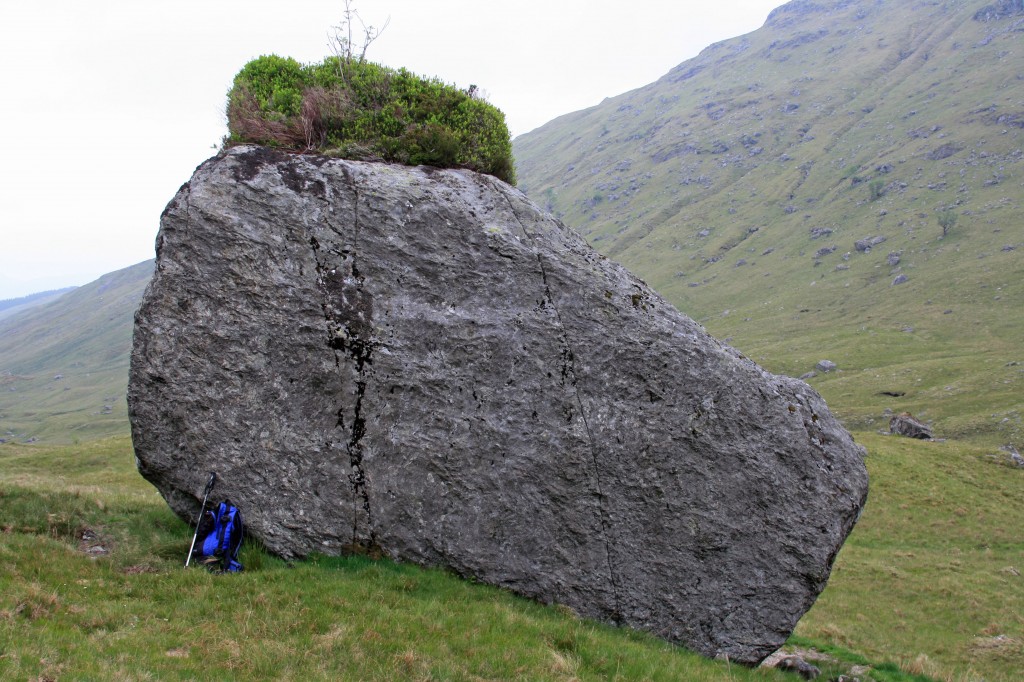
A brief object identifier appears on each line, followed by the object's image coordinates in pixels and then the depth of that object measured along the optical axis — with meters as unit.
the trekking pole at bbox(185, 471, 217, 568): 12.51
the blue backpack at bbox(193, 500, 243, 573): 11.92
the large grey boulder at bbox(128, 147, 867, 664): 12.77
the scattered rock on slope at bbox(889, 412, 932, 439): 62.38
